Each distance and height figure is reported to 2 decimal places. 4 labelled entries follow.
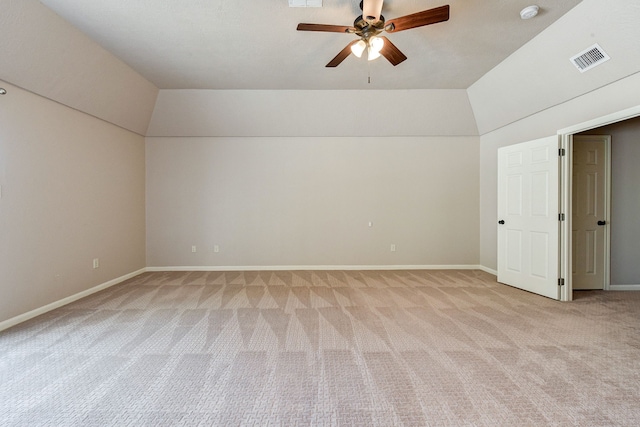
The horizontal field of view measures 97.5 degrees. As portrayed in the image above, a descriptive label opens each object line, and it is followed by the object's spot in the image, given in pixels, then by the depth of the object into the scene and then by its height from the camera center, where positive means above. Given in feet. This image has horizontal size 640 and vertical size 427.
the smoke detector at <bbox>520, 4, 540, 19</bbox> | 9.60 +7.04
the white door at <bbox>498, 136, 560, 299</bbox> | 12.97 -0.10
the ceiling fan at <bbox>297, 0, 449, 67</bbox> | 8.09 +5.84
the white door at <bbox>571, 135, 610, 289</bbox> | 14.44 +0.16
